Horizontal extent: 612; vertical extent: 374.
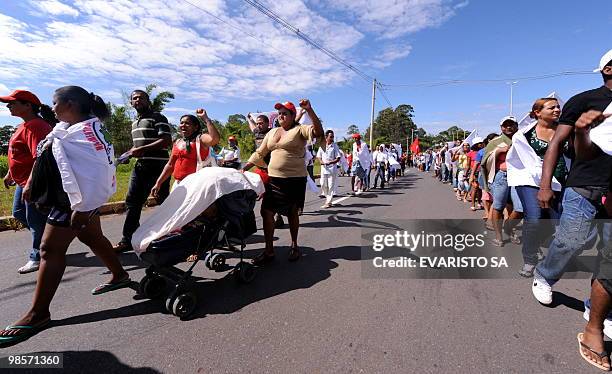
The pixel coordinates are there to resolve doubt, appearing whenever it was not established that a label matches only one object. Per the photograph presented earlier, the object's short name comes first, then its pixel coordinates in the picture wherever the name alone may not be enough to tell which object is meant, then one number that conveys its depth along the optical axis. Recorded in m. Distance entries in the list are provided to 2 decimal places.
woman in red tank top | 3.75
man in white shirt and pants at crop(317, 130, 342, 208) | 8.10
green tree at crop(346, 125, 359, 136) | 87.91
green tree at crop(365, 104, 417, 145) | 80.88
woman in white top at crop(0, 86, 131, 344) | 2.28
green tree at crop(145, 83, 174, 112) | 28.40
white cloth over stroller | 2.56
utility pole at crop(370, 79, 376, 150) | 26.18
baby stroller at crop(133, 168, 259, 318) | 2.54
